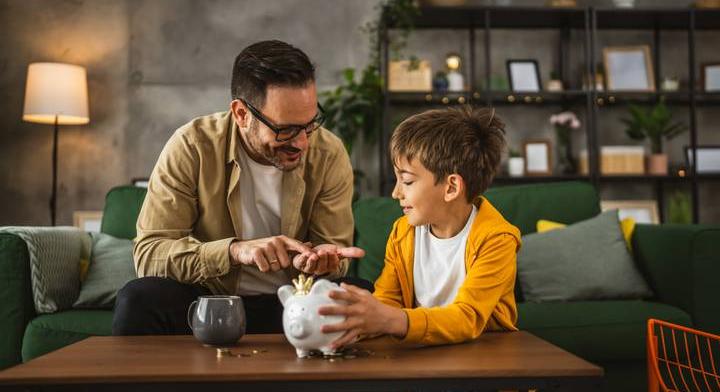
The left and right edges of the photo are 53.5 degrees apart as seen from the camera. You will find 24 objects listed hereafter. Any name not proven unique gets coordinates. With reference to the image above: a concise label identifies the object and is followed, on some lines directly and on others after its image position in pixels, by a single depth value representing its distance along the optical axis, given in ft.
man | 5.24
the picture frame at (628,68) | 15.49
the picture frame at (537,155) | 15.23
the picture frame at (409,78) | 14.56
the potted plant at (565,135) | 15.01
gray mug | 4.17
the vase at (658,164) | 14.92
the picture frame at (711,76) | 15.62
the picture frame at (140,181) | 14.35
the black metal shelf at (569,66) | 14.69
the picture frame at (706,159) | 15.37
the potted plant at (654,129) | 14.73
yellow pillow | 9.20
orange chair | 7.72
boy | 4.96
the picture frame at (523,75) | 15.46
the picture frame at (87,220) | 14.14
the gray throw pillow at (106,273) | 8.46
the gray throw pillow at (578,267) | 8.61
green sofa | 7.81
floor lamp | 13.15
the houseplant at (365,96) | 14.49
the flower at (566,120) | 14.89
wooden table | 3.34
